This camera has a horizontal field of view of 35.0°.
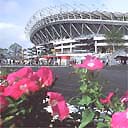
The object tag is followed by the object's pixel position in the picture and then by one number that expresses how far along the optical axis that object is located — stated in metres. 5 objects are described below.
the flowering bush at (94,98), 1.31
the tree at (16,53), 79.24
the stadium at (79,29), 54.84
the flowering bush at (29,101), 1.00
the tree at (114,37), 46.82
